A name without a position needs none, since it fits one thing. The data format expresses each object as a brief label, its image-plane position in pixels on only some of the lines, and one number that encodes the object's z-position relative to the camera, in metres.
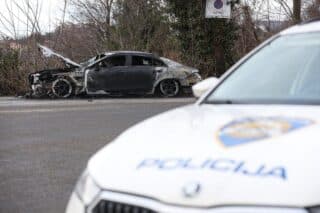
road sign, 26.08
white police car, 3.05
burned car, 22.95
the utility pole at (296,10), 33.14
